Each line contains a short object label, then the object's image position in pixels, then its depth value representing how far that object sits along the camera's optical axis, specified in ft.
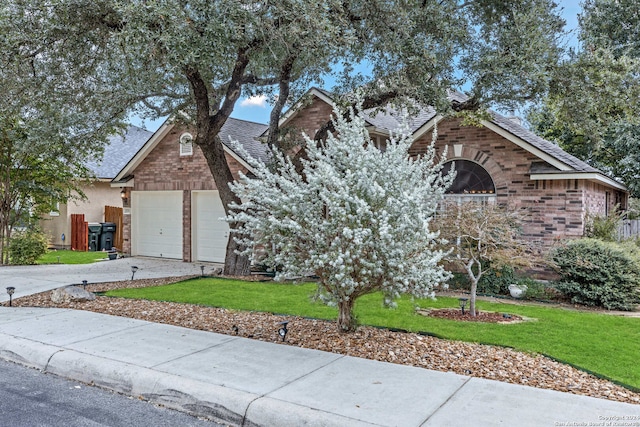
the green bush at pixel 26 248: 47.65
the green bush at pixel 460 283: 36.19
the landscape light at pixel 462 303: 26.50
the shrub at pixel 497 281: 35.17
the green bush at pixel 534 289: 33.88
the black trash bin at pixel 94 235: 65.60
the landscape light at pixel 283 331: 20.34
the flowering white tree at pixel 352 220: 17.20
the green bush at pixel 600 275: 30.35
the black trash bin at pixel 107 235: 65.92
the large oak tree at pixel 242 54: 24.04
